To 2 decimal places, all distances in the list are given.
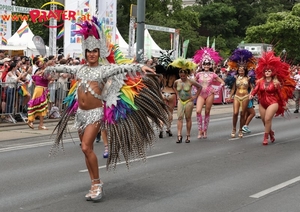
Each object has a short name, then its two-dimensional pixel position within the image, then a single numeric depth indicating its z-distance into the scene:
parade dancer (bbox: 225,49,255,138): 14.63
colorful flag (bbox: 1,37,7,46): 25.87
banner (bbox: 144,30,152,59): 29.46
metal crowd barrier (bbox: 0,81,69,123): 16.34
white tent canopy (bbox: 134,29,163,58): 30.52
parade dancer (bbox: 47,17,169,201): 7.71
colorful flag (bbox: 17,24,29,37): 31.33
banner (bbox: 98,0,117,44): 23.70
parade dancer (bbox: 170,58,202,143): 13.43
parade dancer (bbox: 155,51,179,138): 14.07
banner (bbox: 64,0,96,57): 22.38
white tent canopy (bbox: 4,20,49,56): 29.07
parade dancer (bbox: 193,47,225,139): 14.16
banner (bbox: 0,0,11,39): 23.69
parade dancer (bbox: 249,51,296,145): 13.50
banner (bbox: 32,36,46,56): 23.33
